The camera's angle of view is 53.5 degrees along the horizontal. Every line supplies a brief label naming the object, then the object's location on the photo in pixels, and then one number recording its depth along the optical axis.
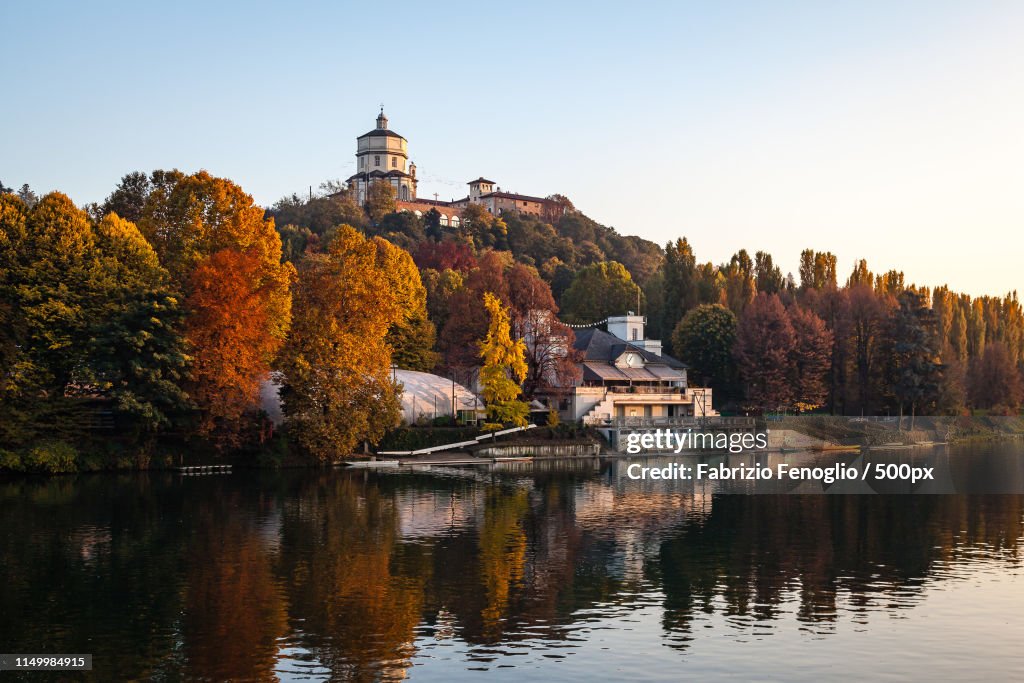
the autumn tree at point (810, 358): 96.25
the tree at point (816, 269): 116.38
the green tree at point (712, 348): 100.94
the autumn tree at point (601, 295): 120.62
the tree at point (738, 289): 111.12
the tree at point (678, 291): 115.31
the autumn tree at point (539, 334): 82.19
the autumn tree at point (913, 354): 98.00
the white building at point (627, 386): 83.75
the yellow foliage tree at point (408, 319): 83.19
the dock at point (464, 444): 68.60
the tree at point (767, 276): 117.62
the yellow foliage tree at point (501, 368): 73.69
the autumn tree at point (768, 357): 95.25
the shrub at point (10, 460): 55.69
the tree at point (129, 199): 75.69
